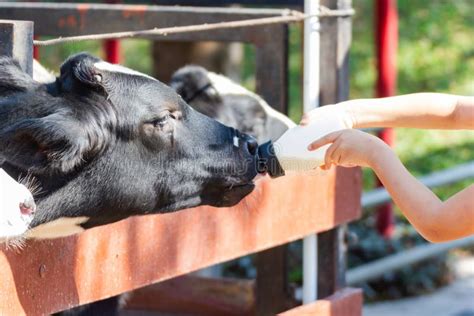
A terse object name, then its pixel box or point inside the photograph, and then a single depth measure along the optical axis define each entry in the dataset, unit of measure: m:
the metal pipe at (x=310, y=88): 5.33
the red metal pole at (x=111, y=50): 8.61
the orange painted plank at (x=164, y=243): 3.80
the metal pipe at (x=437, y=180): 8.48
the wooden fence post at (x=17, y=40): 4.02
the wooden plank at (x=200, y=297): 6.05
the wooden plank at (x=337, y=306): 5.09
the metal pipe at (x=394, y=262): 8.40
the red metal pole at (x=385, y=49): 10.05
